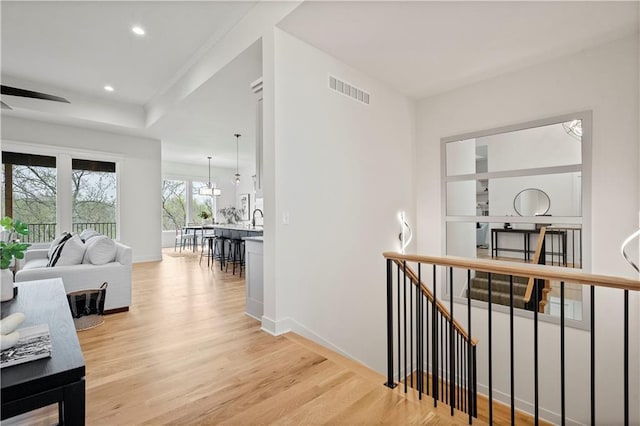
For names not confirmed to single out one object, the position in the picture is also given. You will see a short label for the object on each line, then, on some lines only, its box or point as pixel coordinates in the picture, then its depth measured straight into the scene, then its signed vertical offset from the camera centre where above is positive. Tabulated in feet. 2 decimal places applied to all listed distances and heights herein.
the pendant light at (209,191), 30.60 +1.91
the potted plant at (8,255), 5.79 -0.79
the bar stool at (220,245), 21.84 -2.64
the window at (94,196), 20.58 +1.07
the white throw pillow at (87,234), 15.01 -1.14
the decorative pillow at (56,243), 13.45 -1.45
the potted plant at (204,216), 31.82 -0.59
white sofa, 10.38 -2.26
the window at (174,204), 33.94 +0.74
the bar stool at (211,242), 22.88 -2.40
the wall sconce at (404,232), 14.89 -1.17
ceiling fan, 7.78 +3.06
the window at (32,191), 18.33 +1.25
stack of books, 3.56 -1.67
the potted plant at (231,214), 31.24 -0.40
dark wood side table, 3.14 -1.79
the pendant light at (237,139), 22.82 +5.48
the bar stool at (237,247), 20.32 -2.48
